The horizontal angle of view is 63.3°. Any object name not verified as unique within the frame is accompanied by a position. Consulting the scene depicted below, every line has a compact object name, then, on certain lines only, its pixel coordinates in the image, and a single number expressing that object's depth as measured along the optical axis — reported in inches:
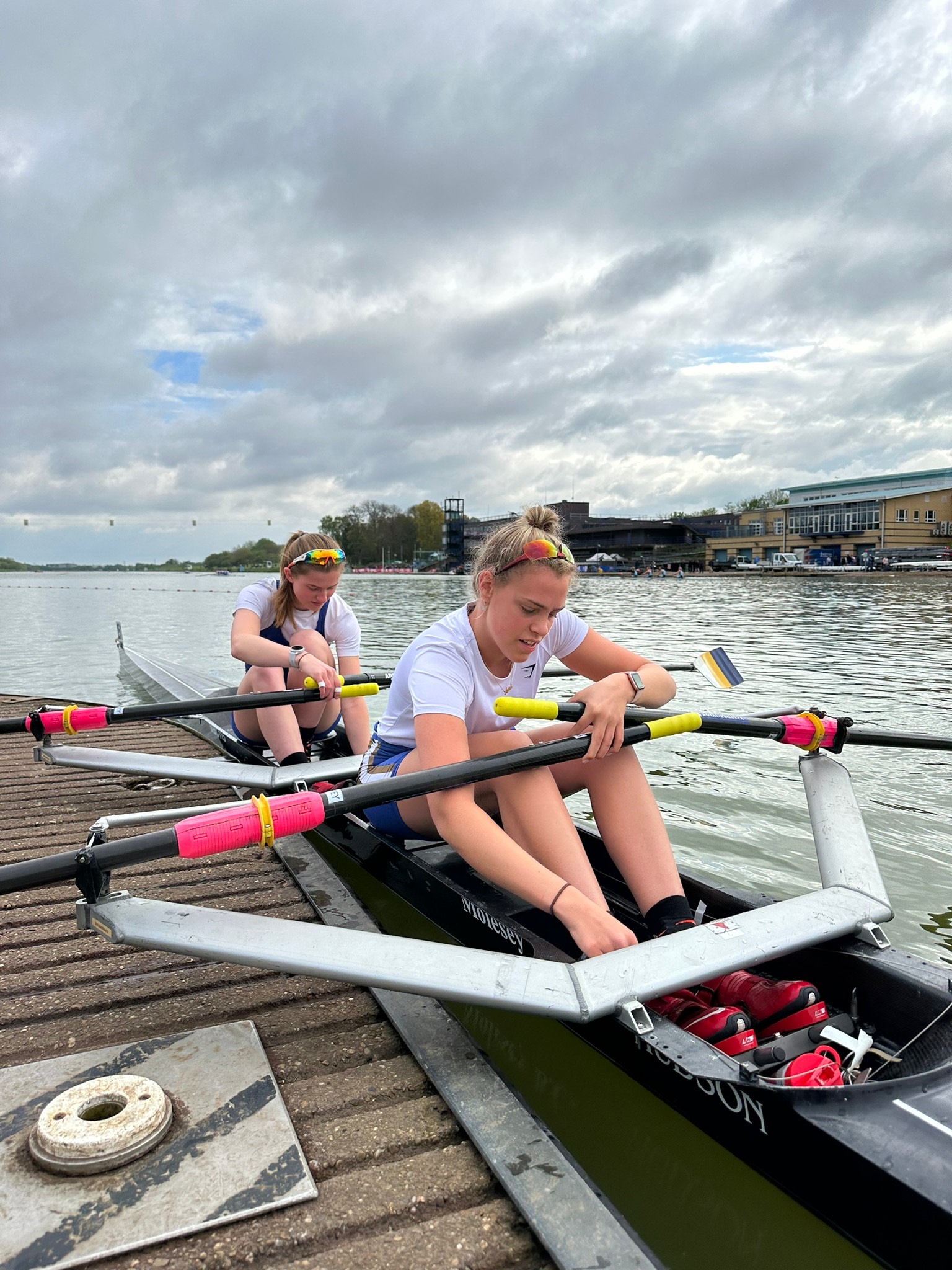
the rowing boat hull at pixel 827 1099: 61.9
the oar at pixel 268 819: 89.2
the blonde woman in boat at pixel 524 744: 98.2
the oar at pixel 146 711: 186.5
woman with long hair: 191.8
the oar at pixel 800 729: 124.4
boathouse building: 2842.0
